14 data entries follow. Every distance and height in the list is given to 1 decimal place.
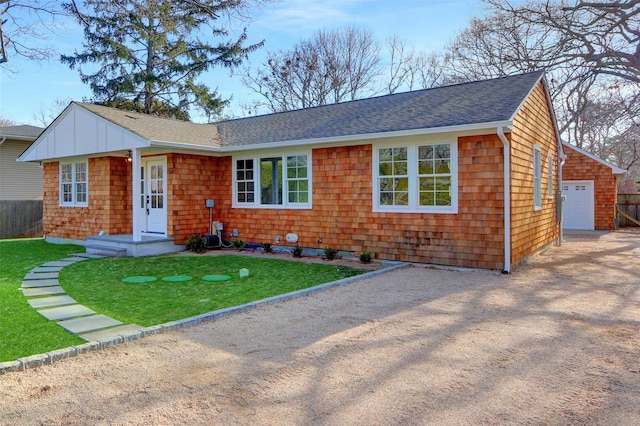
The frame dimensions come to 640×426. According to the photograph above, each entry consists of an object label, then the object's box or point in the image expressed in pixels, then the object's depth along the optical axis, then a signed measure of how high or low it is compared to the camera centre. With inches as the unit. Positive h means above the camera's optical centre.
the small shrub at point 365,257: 359.6 -45.0
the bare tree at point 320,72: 1006.4 +311.0
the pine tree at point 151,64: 823.7 +285.8
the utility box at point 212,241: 454.6 -39.1
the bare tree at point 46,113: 1263.5 +279.2
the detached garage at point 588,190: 714.8 +21.3
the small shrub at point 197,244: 436.5 -40.1
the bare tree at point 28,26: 324.2 +144.4
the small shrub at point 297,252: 399.5 -44.4
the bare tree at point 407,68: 1027.3 +327.0
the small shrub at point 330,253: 383.9 -44.3
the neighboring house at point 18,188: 646.5 +29.0
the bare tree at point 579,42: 533.3 +213.8
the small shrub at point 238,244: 451.2 -41.6
